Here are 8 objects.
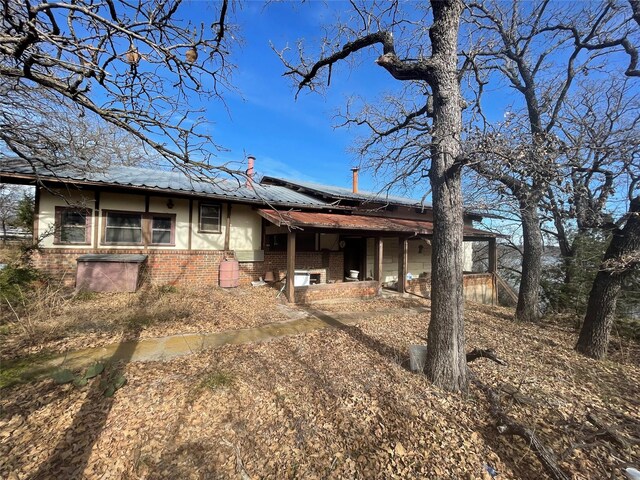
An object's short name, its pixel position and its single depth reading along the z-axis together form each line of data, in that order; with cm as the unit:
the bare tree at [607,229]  482
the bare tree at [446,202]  374
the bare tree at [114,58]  228
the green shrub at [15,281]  549
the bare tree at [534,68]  747
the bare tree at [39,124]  496
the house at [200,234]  751
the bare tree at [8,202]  1786
